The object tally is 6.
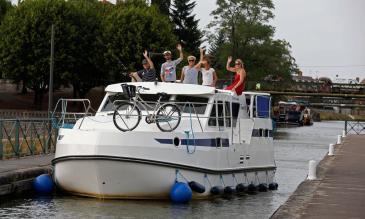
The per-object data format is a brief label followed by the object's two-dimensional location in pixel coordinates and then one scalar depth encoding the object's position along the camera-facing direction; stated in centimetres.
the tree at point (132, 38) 6944
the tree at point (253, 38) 9381
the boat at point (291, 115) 11906
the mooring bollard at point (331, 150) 3562
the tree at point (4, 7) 8448
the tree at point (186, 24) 9138
